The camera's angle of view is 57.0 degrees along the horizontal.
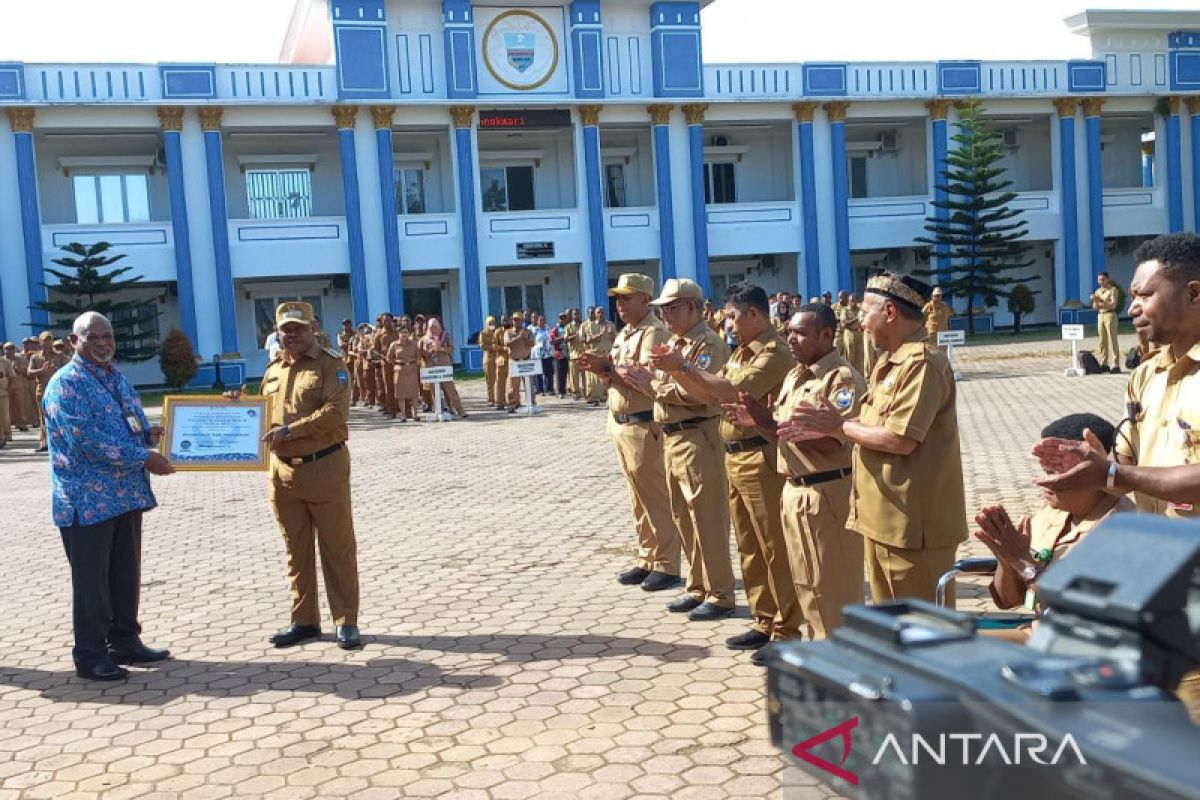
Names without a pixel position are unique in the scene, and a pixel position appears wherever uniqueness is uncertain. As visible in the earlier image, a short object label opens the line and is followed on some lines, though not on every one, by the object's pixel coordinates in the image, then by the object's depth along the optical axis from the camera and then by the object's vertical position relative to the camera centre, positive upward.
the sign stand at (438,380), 18.34 -0.99
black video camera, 1.17 -0.47
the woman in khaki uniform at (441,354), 19.19 -0.57
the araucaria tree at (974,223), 32.16 +2.02
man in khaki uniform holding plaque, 5.66 -0.75
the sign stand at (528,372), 18.80 -0.94
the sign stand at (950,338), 18.98 -0.79
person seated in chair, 3.32 -0.75
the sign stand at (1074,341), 19.25 -0.99
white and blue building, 27.77 +4.28
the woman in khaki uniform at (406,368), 18.50 -0.75
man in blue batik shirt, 5.35 -0.66
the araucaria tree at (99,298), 26.38 +1.05
